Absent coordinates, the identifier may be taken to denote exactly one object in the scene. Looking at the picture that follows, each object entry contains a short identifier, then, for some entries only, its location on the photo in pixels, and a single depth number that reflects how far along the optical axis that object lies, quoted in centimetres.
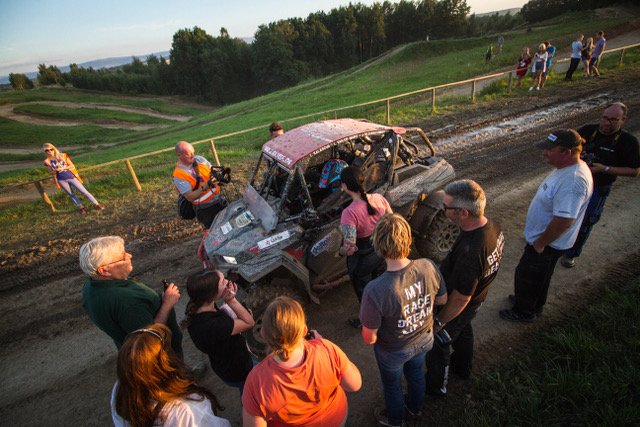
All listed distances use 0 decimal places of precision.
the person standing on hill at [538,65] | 1195
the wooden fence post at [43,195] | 809
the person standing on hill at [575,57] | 1235
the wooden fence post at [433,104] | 1235
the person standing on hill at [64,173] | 746
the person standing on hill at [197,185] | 461
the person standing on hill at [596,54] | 1267
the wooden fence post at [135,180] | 863
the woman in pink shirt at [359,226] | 309
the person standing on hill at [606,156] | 369
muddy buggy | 365
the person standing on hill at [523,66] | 1277
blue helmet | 442
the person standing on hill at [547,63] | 1230
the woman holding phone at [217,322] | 216
